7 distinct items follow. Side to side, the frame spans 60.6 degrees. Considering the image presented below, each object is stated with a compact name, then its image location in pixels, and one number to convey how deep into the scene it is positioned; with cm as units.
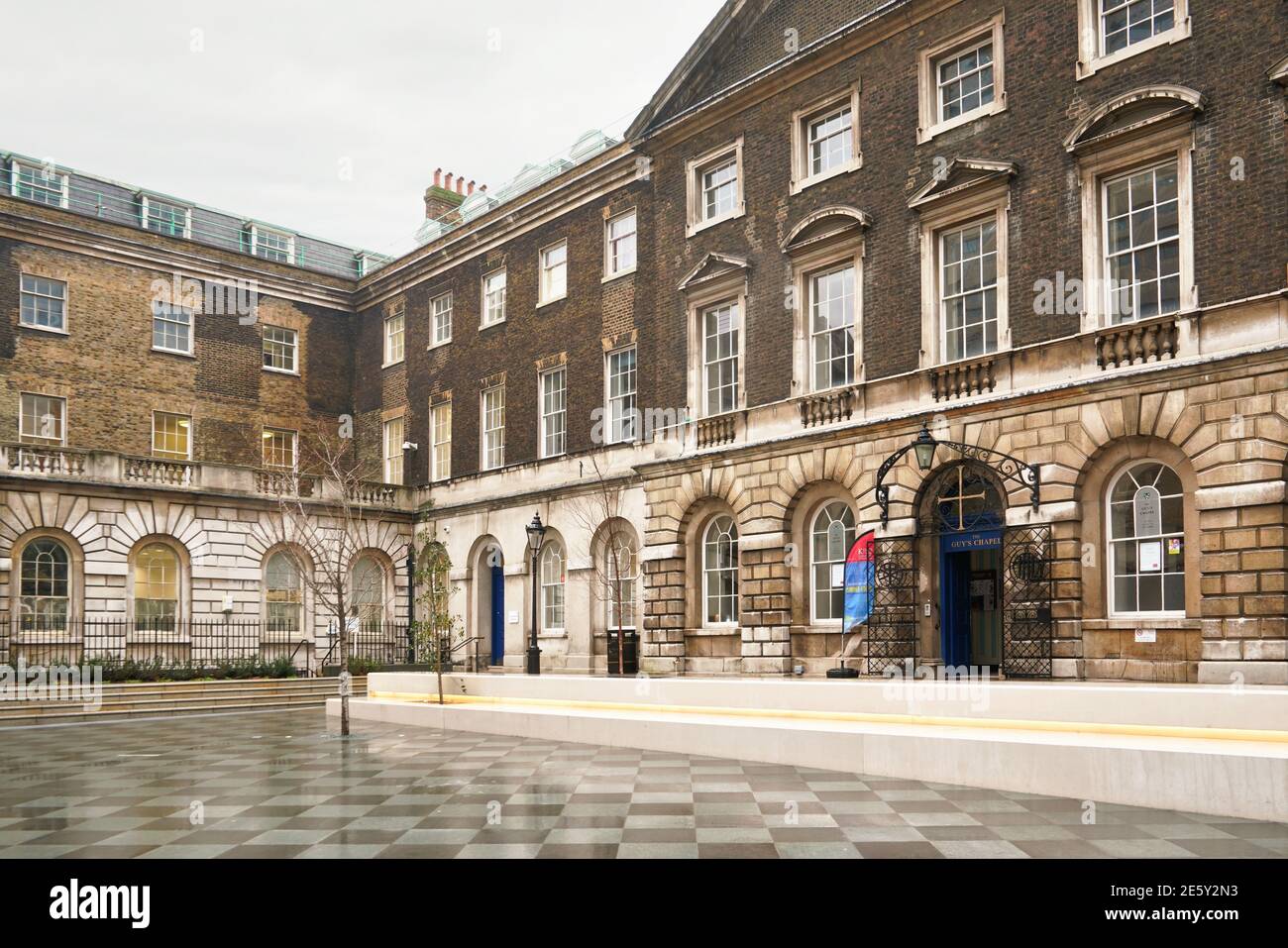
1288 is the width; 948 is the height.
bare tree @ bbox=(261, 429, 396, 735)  3097
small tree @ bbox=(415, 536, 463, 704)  1981
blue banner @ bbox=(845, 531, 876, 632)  1975
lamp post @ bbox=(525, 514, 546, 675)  2334
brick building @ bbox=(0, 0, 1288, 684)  1566
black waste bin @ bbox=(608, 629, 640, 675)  2548
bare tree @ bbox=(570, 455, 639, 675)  2645
